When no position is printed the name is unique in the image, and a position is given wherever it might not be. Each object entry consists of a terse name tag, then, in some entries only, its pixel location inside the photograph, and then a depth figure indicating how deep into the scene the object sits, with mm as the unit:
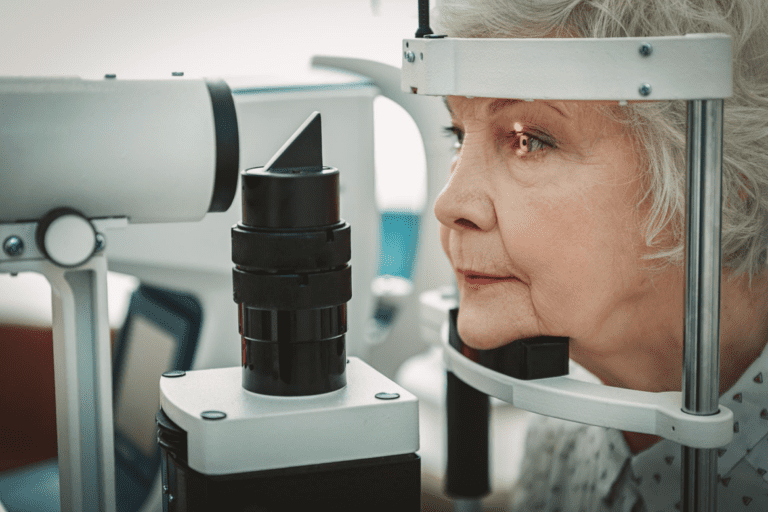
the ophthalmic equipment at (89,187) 604
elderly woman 720
